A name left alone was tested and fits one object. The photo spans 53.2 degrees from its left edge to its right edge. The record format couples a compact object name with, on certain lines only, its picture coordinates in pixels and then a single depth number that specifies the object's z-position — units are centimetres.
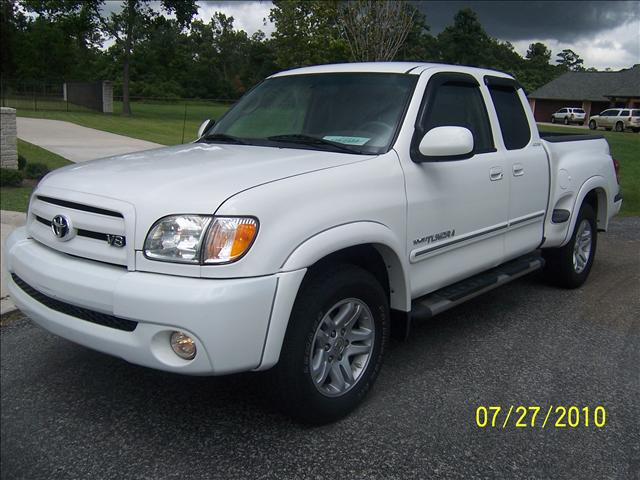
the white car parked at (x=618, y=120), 4331
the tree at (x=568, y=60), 9831
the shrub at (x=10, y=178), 975
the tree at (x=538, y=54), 9544
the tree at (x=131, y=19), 3703
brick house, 5475
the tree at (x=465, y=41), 8650
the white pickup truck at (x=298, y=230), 277
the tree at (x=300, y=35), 4203
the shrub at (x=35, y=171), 1061
